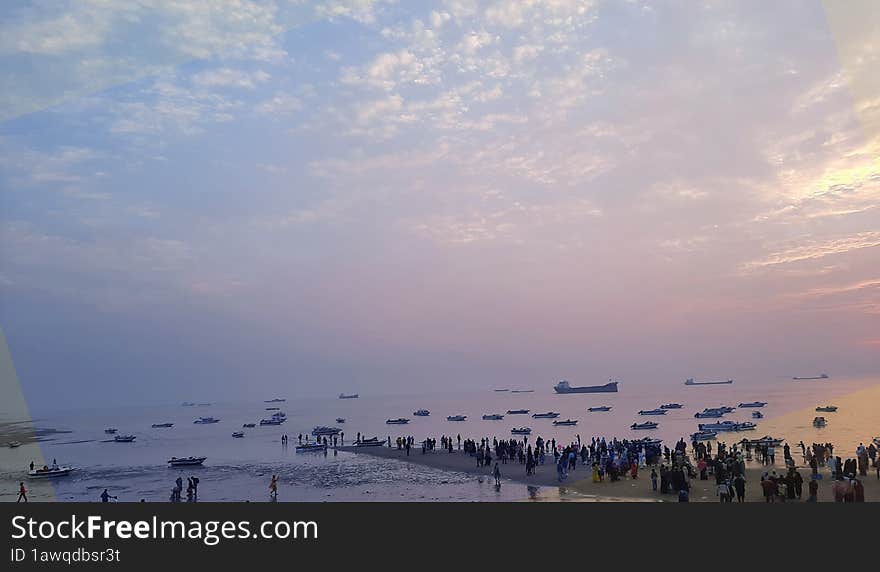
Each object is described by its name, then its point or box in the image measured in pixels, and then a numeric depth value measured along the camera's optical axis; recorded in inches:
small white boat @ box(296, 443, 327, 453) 2271.2
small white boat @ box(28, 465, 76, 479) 1758.1
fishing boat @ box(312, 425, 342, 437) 3177.7
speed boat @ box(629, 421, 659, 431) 3437.5
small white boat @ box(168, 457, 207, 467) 1915.6
